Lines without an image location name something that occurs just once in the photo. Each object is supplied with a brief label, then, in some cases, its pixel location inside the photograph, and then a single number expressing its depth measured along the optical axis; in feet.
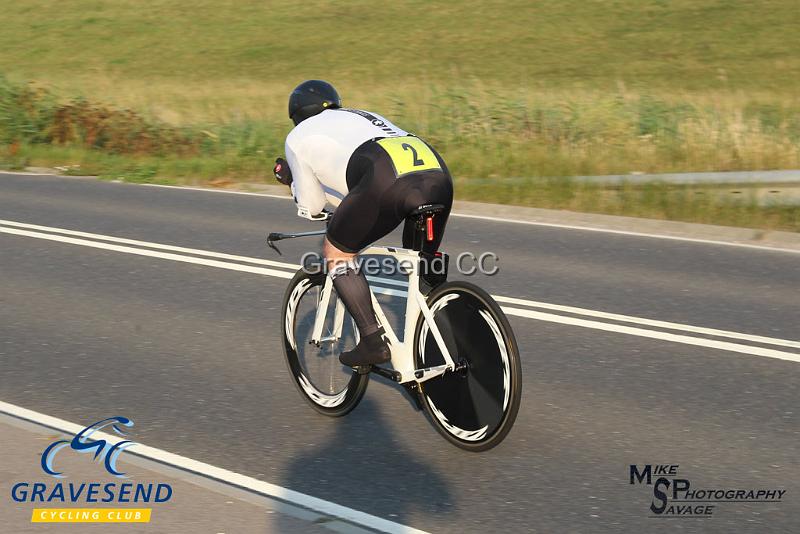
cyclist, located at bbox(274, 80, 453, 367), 17.99
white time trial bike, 17.79
